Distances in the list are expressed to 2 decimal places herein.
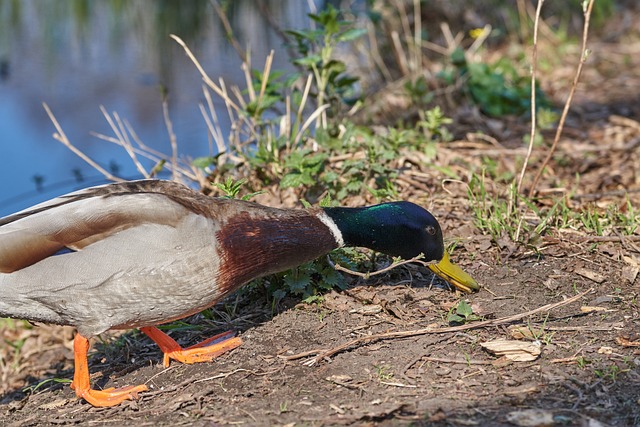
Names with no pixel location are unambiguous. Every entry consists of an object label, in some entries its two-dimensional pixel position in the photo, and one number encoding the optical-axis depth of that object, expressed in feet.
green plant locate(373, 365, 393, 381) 22.02
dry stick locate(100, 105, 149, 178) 35.30
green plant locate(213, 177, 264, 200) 27.04
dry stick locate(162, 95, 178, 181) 36.63
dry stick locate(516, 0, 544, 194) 27.43
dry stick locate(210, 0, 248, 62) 37.40
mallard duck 22.68
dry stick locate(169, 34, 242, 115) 35.09
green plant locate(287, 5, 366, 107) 34.12
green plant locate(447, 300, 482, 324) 24.54
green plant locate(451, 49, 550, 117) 43.86
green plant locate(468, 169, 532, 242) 29.48
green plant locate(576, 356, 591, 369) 21.80
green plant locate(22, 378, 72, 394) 26.17
